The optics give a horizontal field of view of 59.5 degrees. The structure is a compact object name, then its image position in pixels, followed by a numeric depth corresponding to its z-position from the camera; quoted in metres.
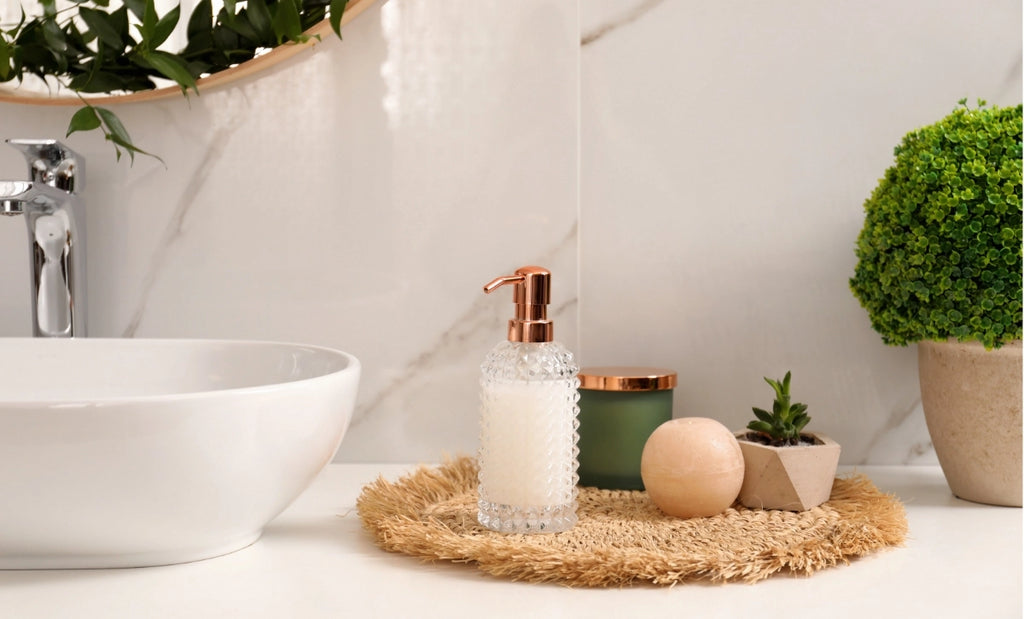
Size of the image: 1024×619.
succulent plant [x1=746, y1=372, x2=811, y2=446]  0.74
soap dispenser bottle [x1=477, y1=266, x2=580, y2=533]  0.66
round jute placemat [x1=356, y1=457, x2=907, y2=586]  0.58
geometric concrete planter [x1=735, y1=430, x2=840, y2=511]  0.71
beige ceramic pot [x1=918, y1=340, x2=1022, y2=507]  0.73
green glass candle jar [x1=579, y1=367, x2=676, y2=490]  0.79
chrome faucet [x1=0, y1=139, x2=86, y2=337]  0.85
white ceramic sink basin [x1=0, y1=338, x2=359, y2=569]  0.53
